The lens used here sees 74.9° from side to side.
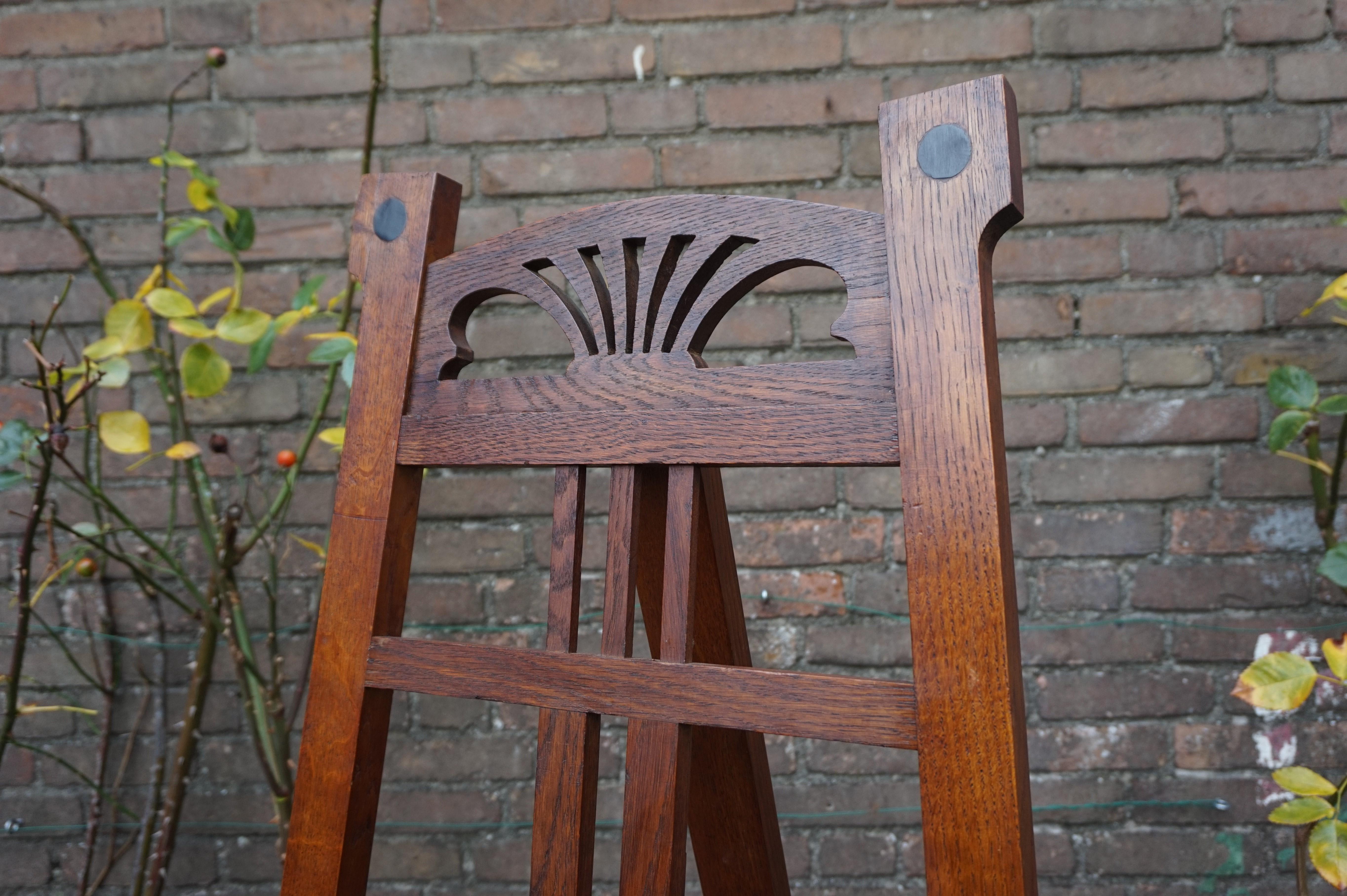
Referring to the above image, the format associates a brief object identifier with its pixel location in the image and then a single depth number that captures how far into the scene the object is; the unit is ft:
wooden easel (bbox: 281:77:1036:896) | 1.71
